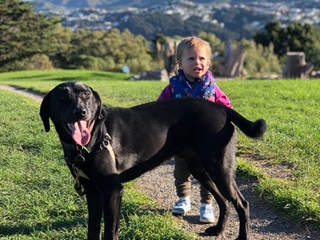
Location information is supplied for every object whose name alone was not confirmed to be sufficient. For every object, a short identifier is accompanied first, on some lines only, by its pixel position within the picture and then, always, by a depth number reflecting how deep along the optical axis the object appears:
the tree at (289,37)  37.66
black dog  3.16
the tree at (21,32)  35.19
